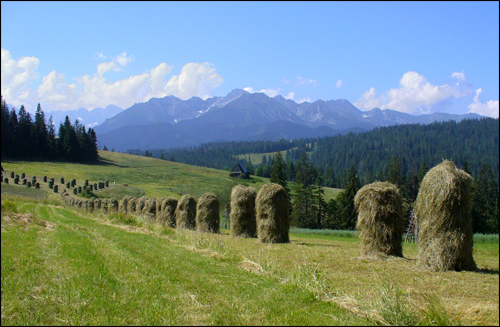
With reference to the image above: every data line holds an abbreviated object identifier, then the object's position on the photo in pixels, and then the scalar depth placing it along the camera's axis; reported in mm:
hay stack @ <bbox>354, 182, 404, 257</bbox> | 12031
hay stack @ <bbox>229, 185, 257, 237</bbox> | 19750
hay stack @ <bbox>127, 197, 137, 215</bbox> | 33812
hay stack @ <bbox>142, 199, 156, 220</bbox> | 29438
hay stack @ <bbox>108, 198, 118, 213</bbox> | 38231
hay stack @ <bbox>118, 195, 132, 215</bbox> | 35881
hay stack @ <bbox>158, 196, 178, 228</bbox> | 26778
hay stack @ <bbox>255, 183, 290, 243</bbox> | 16750
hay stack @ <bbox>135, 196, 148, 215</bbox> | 31967
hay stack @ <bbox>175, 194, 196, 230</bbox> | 25094
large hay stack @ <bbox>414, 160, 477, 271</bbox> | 9547
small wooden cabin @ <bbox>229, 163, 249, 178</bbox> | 92056
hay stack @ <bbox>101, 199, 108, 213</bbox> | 39772
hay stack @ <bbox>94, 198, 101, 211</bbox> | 40469
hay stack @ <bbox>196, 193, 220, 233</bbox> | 23328
